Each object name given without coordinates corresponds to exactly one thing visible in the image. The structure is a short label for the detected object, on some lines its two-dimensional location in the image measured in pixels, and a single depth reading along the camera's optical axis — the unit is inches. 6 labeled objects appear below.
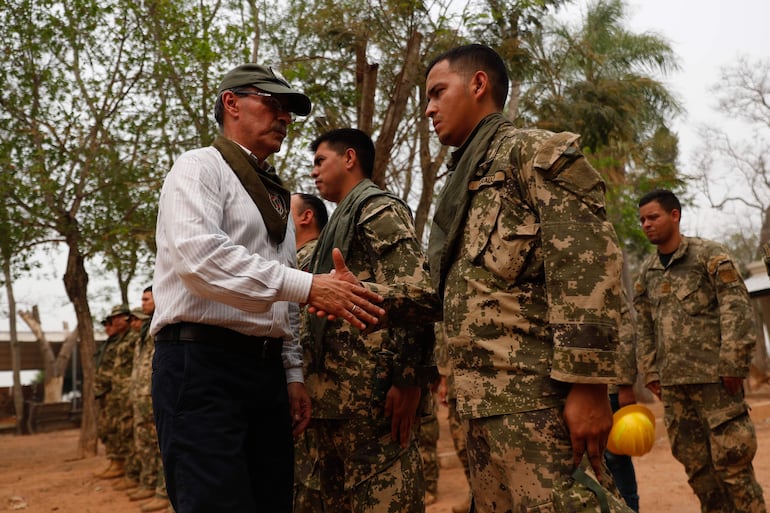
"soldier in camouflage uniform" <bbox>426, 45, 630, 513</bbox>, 86.9
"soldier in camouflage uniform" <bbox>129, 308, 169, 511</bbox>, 340.5
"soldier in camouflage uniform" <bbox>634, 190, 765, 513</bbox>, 187.0
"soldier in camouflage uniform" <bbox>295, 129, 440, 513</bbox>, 130.8
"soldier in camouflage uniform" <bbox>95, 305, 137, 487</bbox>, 422.6
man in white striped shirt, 95.8
